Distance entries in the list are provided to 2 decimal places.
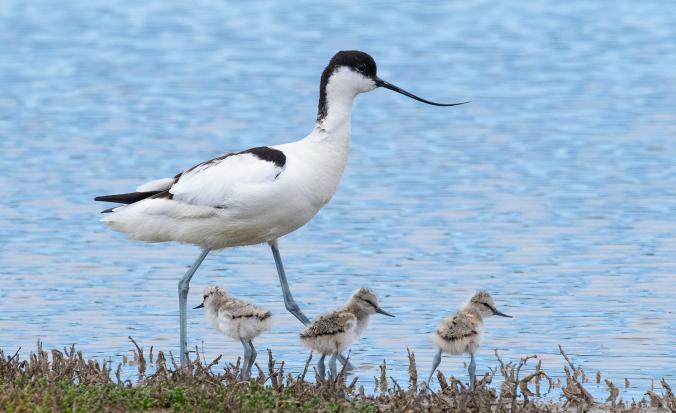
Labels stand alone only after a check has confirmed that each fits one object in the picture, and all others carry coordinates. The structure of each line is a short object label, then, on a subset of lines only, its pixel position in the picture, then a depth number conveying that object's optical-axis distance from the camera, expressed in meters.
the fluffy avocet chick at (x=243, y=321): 19.31
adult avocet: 20.44
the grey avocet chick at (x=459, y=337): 18.69
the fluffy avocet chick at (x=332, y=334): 18.84
